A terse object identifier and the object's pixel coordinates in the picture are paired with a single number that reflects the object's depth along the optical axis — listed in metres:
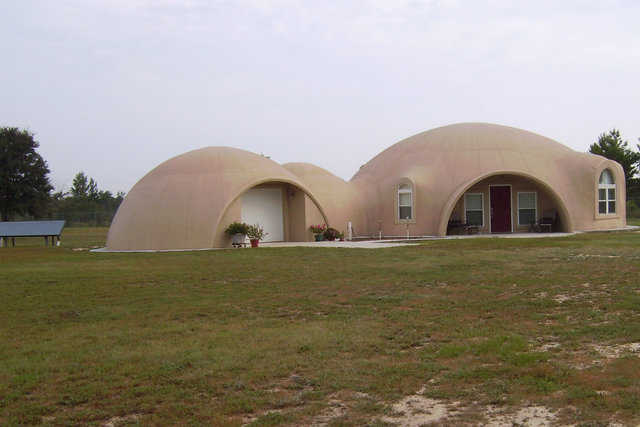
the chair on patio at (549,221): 26.98
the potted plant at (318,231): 25.17
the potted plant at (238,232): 22.48
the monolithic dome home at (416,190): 23.45
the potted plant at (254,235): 22.67
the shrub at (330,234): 25.39
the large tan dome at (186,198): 22.50
